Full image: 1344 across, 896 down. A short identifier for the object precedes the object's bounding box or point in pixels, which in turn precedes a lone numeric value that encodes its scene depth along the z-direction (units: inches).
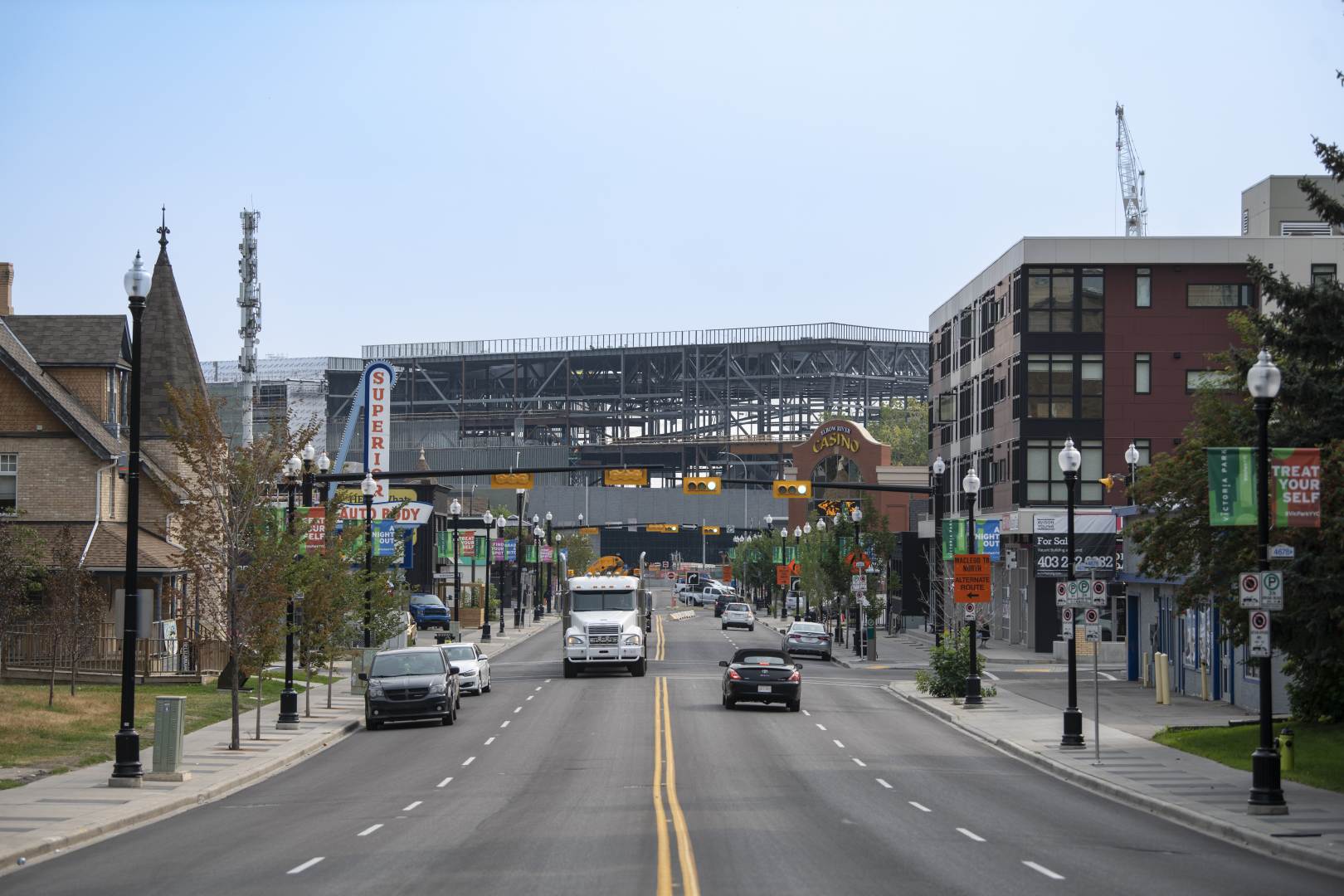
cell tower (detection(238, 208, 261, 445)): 4977.9
